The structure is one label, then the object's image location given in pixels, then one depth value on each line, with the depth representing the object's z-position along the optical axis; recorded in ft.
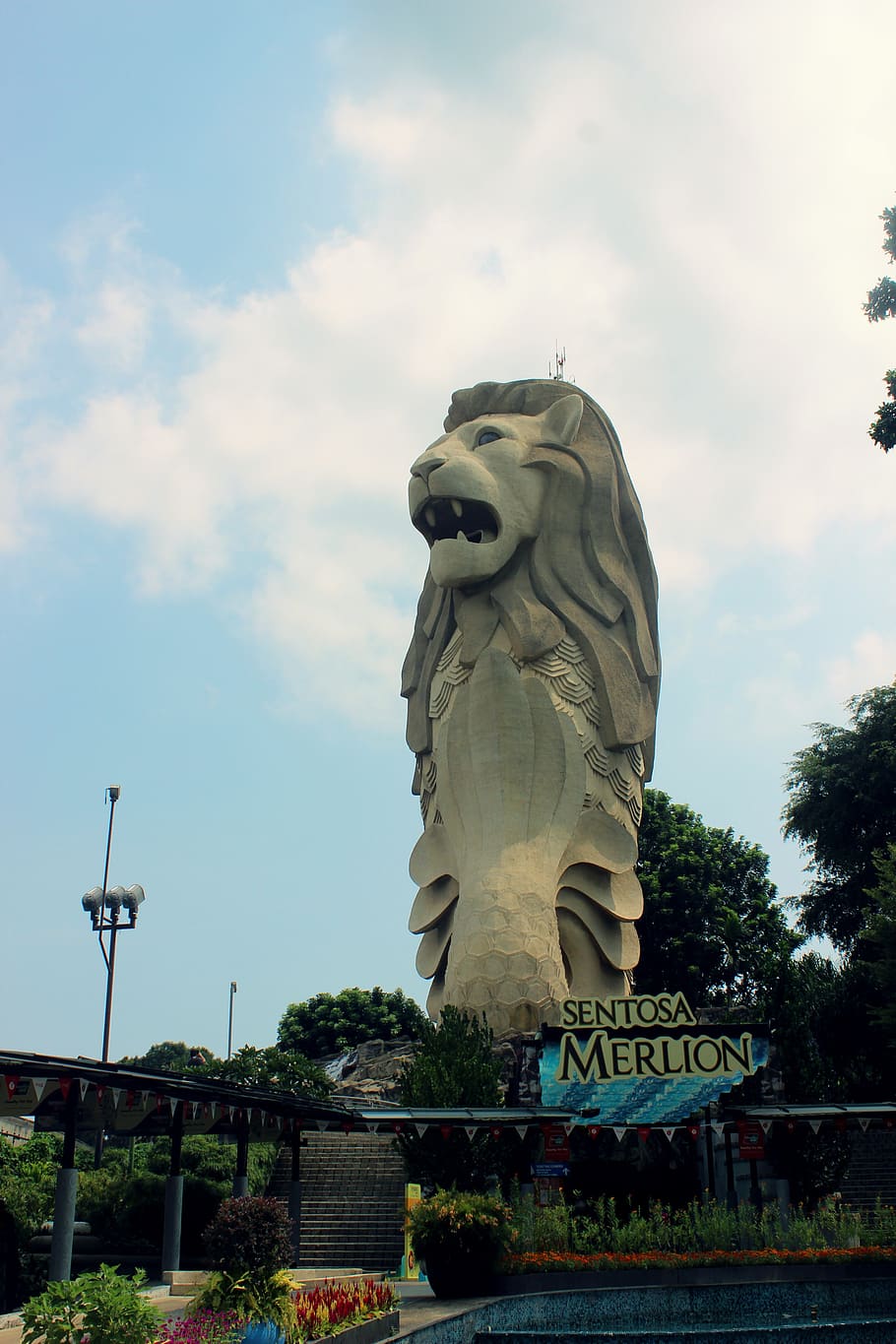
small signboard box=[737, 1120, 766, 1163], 53.01
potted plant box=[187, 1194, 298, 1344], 27.68
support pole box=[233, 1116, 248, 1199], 43.86
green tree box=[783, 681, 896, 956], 102.27
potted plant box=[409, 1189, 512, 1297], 40.06
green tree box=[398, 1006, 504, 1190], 51.37
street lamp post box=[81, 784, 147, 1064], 64.59
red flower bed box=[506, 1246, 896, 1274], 41.34
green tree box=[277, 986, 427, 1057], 141.38
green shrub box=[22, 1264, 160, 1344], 22.50
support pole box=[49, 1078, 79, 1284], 34.14
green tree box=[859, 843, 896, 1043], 73.92
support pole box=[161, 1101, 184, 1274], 42.22
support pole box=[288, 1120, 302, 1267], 48.00
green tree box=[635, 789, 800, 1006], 120.06
